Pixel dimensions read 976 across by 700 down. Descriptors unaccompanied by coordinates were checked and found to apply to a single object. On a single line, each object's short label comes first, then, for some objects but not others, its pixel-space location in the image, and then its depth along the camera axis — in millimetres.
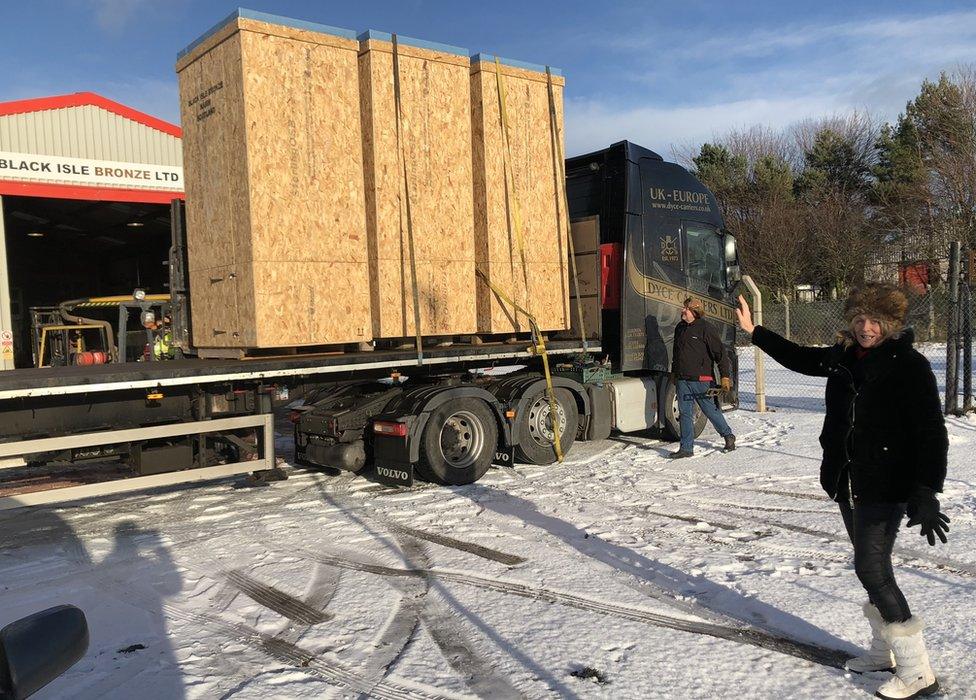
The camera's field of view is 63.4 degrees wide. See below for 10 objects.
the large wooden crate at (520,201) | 7637
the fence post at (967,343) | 10352
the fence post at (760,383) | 11961
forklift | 8703
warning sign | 14711
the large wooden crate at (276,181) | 6328
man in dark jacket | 8695
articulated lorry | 6039
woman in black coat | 3287
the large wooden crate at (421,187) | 6941
